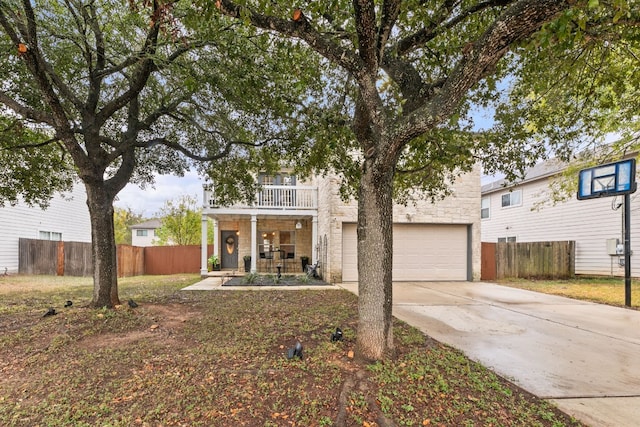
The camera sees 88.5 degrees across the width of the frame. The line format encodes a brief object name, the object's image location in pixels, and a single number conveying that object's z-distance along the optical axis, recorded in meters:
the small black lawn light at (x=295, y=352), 3.80
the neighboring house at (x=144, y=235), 30.91
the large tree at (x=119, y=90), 5.07
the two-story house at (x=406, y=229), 11.64
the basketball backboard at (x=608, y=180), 7.58
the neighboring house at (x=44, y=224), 13.35
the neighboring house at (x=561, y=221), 12.83
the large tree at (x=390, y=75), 3.09
